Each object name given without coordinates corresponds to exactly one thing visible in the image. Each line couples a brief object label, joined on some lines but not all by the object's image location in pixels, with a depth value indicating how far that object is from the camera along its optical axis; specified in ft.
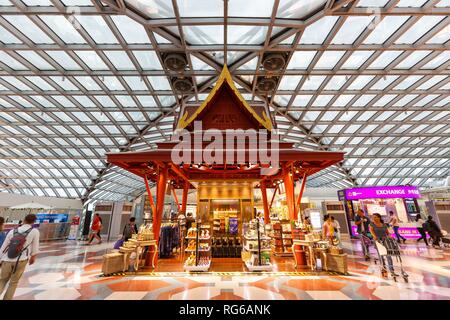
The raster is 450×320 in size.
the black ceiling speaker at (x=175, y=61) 38.40
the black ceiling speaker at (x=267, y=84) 47.00
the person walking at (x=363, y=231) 25.12
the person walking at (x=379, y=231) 17.38
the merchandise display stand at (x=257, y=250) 19.52
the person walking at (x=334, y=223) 26.00
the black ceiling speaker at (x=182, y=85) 46.49
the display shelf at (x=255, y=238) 20.71
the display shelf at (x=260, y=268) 19.25
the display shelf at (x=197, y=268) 19.24
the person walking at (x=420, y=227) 39.24
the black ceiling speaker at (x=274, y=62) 39.06
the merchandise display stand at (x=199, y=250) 19.39
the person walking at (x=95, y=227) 40.35
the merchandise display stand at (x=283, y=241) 29.62
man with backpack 10.75
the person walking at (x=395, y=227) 38.56
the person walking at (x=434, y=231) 33.73
